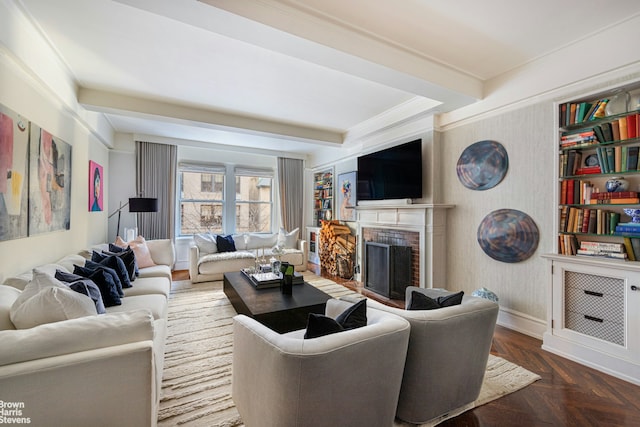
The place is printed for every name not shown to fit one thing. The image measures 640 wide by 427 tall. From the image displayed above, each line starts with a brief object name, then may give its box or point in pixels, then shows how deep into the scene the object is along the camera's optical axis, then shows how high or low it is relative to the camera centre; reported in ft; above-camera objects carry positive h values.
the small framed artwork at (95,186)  12.67 +1.33
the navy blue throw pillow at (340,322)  4.31 -1.81
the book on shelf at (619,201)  6.84 +0.38
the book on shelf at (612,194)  6.96 +0.56
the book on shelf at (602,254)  7.02 -1.05
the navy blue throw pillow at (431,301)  5.41 -1.77
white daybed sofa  15.03 -2.42
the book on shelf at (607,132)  7.41 +2.30
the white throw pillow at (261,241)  18.40 -1.86
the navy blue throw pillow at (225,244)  17.03 -1.90
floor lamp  14.71 +0.49
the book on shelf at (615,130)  7.27 +2.31
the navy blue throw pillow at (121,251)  10.24 -1.56
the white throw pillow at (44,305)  4.48 -1.57
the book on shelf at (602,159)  7.43 +1.56
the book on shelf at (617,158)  7.20 +1.53
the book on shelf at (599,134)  7.51 +2.26
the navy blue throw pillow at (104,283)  7.36 -1.90
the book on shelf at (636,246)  6.95 -0.80
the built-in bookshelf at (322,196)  19.67 +1.38
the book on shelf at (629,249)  7.02 -0.88
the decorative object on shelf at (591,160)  7.81 +1.62
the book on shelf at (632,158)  6.91 +1.49
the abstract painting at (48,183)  7.38 +0.94
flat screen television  12.17 +2.05
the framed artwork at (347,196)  17.17 +1.19
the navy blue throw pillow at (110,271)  7.83 -1.69
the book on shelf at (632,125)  6.89 +2.31
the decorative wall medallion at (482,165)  9.93 +1.94
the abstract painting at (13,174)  6.06 +0.94
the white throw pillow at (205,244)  16.62 -1.88
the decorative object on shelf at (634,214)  6.81 +0.04
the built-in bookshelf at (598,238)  6.85 -0.63
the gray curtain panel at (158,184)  17.31 +1.96
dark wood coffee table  8.00 -2.84
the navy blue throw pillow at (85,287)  5.93 -1.65
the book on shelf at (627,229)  6.75 -0.34
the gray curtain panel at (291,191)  21.68 +1.88
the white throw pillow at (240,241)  17.87 -1.80
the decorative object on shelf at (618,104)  7.21 +3.01
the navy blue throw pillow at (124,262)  9.00 -1.70
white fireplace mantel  11.46 -0.89
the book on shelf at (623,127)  7.09 +2.32
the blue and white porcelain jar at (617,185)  7.16 +0.83
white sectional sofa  3.48 -2.11
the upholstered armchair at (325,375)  3.58 -2.30
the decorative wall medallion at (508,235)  9.12 -0.72
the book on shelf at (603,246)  7.06 -0.83
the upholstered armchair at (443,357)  4.72 -2.60
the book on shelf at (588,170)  7.63 +1.30
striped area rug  5.52 -4.05
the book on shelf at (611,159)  7.34 +1.53
